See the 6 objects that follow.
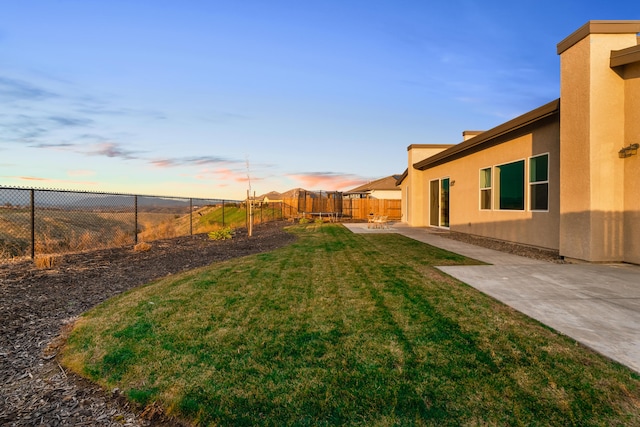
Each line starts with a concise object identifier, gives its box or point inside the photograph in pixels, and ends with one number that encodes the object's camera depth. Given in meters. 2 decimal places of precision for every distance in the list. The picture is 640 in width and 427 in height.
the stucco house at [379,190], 38.03
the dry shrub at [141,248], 9.97
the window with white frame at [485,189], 12.84
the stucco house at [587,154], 7.33
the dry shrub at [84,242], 10.37
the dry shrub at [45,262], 7.37
